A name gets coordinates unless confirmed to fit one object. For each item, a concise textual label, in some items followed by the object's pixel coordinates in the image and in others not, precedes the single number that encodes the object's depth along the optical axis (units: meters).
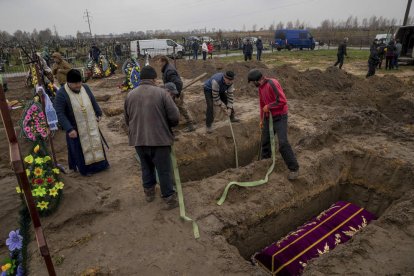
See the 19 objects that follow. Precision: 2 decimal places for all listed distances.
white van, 22.53
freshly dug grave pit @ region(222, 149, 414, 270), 4.23
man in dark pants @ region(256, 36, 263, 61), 19.58
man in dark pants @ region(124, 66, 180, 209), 3.61
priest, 4.46
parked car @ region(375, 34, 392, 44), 19.22
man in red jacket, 4.43
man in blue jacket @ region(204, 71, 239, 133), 6.54
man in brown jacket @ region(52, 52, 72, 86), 6.66
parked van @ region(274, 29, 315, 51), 28.38
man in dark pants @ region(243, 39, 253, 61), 18.91
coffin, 3.56
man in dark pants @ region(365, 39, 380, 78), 12.90
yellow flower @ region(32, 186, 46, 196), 3.78
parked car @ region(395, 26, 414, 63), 16.69
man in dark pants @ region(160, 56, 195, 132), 6.34
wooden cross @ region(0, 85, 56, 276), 1.74
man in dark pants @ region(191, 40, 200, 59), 21.33
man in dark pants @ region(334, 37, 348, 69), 14.66
